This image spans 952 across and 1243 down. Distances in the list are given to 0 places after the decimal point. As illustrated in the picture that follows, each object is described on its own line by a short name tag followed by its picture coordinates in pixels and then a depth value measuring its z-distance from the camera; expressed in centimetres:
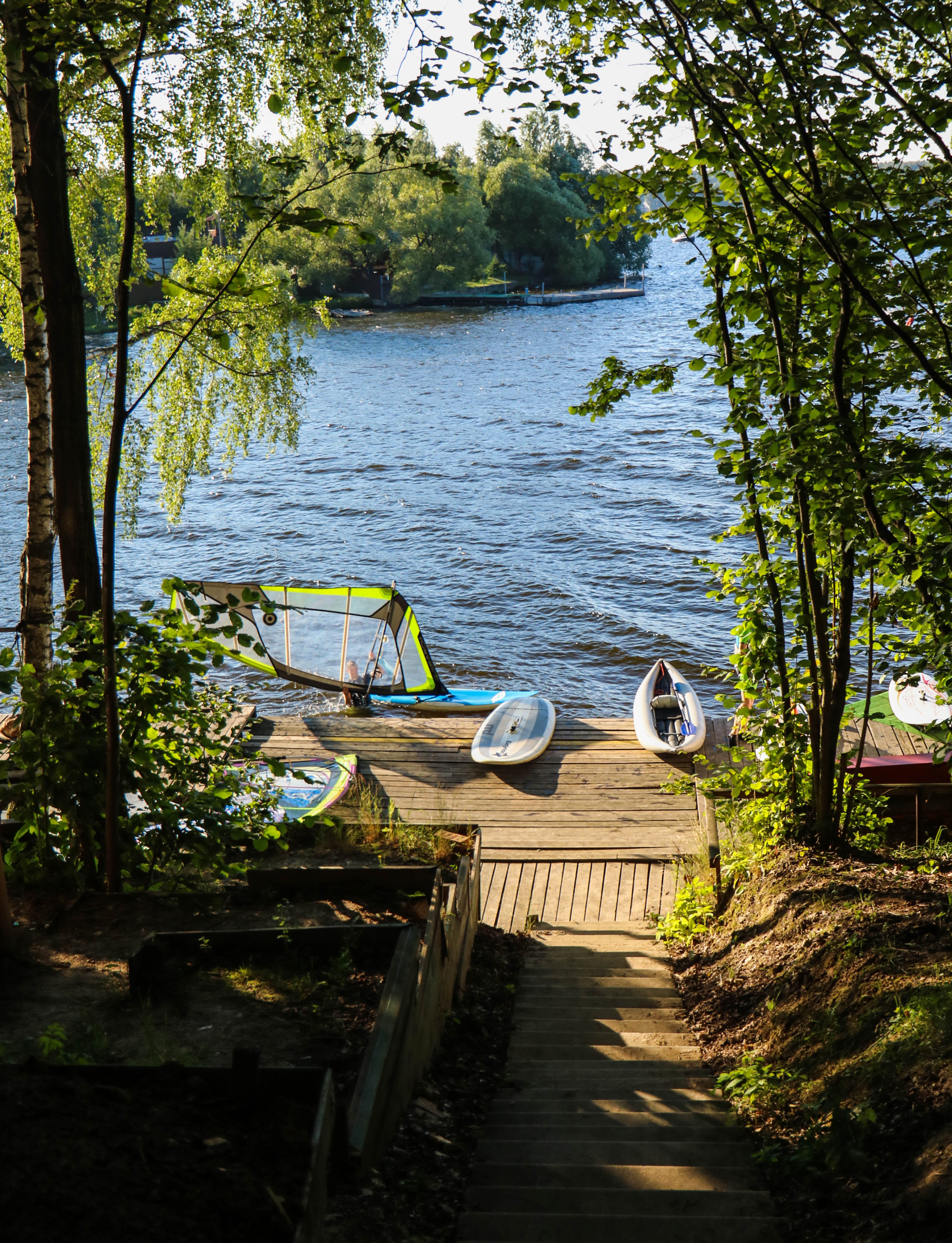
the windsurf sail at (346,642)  1349
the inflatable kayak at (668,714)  1083
